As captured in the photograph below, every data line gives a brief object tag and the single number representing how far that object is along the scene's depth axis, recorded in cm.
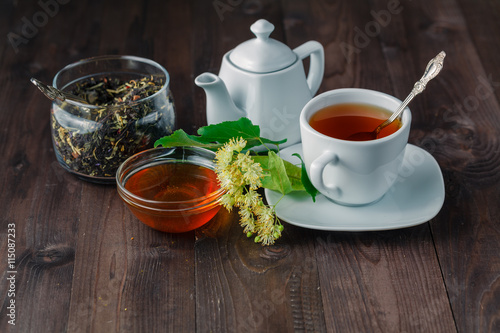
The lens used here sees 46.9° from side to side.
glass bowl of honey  91
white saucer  93
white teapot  107
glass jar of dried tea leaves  103
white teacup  89
